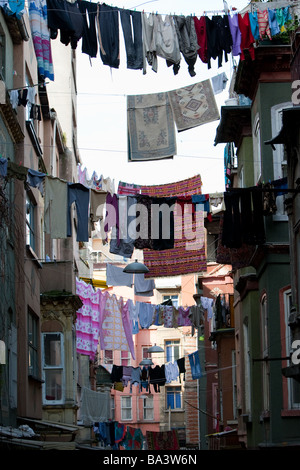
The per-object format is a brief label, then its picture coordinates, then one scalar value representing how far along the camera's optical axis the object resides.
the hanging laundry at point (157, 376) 46.84
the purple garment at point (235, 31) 20.72
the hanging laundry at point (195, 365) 43.72
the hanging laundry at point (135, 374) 46.75
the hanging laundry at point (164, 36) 20.72
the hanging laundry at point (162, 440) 53.91
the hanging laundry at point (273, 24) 20.87
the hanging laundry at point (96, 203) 22.03
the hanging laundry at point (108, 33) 20.33
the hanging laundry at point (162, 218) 22.55
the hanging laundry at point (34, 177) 20.23
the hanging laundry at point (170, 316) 39.91
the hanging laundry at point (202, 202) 22.73
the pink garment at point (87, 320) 36.25
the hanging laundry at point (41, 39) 21.23
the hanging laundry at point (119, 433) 44.50
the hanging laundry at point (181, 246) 24.67
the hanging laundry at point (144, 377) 46.76
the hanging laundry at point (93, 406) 36.78
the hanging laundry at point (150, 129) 23.09
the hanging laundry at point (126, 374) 46.75
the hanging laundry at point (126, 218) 22.75
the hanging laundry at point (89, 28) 20.08
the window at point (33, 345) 24.58
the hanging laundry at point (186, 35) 20.89
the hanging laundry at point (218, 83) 23.20
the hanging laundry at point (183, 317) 39.88
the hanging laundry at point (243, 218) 21.12
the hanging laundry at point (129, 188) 28.40
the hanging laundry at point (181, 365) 45.09
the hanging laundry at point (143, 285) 37.00
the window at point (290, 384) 20.75
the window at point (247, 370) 24.91
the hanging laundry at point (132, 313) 39.12
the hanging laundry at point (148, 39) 20.66
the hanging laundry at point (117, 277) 35.22
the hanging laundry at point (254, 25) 20.70
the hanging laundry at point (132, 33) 20.55
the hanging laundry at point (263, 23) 20.75
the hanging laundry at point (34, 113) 23.69
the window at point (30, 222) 24.81
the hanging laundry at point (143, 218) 22.64
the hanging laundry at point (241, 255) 23.30
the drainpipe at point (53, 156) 32.78
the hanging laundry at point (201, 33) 20.84
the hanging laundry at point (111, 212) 22.69
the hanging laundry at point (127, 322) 38.34
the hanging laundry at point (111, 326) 37.41
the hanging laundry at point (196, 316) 40.03
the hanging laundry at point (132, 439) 47.22
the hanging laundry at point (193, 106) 23.03
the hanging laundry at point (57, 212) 21.55
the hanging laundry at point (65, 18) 19.94
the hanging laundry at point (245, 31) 20.69
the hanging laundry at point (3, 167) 17.40
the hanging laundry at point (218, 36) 20.75
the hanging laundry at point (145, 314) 39.44
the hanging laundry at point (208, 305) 40.25
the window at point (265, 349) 22.42
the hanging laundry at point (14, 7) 19.19
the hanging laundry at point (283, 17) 20.86
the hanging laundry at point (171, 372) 47.04
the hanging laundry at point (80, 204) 21.70
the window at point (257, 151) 23.33
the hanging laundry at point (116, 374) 45.60
